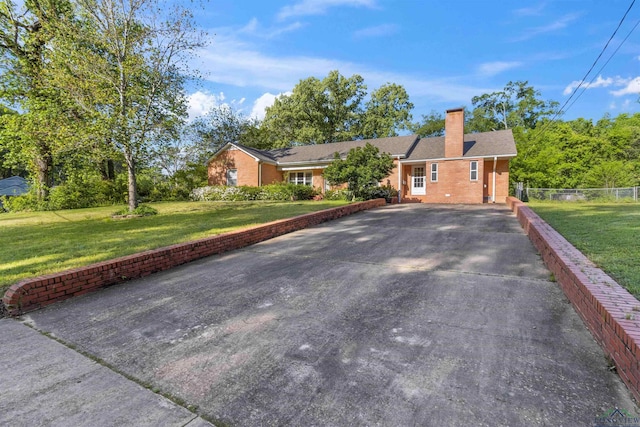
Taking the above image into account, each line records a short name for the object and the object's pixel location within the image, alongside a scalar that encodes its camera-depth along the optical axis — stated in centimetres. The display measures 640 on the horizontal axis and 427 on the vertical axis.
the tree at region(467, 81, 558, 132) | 3791
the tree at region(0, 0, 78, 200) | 1184
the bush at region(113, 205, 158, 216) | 1267
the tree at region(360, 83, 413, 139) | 3394
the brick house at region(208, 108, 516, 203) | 1758
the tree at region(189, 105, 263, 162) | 3281
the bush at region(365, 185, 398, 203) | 1620
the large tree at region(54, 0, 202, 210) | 1154
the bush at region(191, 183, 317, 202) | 1967
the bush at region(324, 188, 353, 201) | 1880
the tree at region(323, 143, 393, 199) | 1541
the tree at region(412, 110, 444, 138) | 3778
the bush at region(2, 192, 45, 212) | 1680
